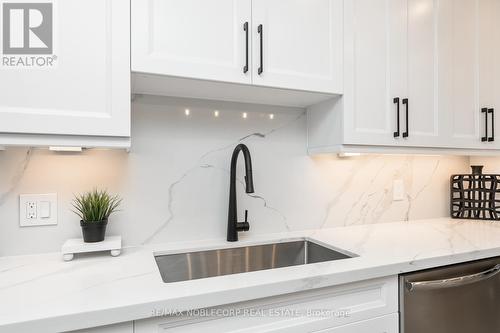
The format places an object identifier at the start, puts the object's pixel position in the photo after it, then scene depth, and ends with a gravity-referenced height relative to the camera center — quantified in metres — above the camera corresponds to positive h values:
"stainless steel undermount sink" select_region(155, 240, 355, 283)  1.24 -0.40
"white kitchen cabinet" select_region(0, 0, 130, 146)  0.88 +0.26
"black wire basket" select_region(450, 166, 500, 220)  1.83 -0.18
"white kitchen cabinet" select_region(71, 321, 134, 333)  0.73 -0.39
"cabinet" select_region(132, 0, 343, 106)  1.03 +0.45
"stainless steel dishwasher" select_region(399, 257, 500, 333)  1.07 -0.50
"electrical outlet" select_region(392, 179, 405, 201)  1.83 -0.13
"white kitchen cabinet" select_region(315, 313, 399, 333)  0.97 -0.53
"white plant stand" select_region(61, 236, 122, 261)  1.07 -0.28
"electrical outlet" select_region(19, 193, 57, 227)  1.14 -0.16
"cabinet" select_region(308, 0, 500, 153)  1.34 +0.43
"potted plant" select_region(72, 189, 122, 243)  1.10 -0.17
